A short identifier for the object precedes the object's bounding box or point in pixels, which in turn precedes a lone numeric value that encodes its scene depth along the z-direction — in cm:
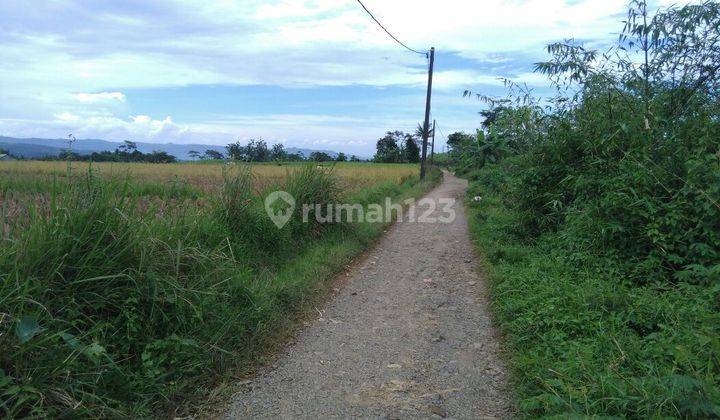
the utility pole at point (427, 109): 2169
